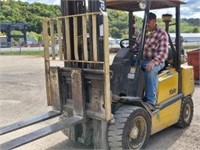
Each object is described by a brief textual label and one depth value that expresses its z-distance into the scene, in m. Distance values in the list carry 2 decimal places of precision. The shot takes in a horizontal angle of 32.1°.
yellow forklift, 4.87
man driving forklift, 5.44
